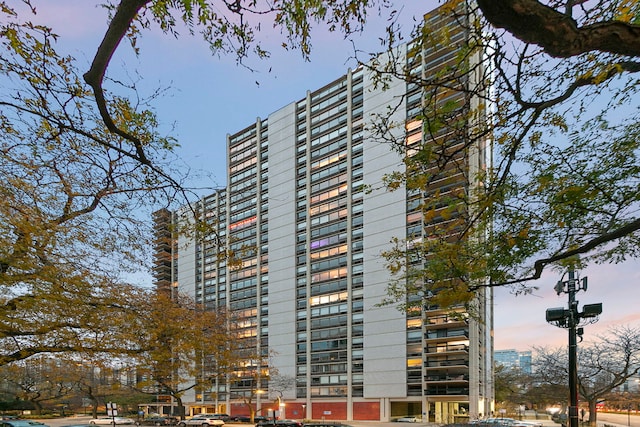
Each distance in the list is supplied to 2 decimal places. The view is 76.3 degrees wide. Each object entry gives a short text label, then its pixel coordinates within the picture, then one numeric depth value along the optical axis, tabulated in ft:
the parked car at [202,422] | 123.66
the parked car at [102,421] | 140.48
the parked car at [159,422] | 141.38
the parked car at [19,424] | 70.71
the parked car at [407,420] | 153.48
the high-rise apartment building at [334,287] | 160.76
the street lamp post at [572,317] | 33.23
